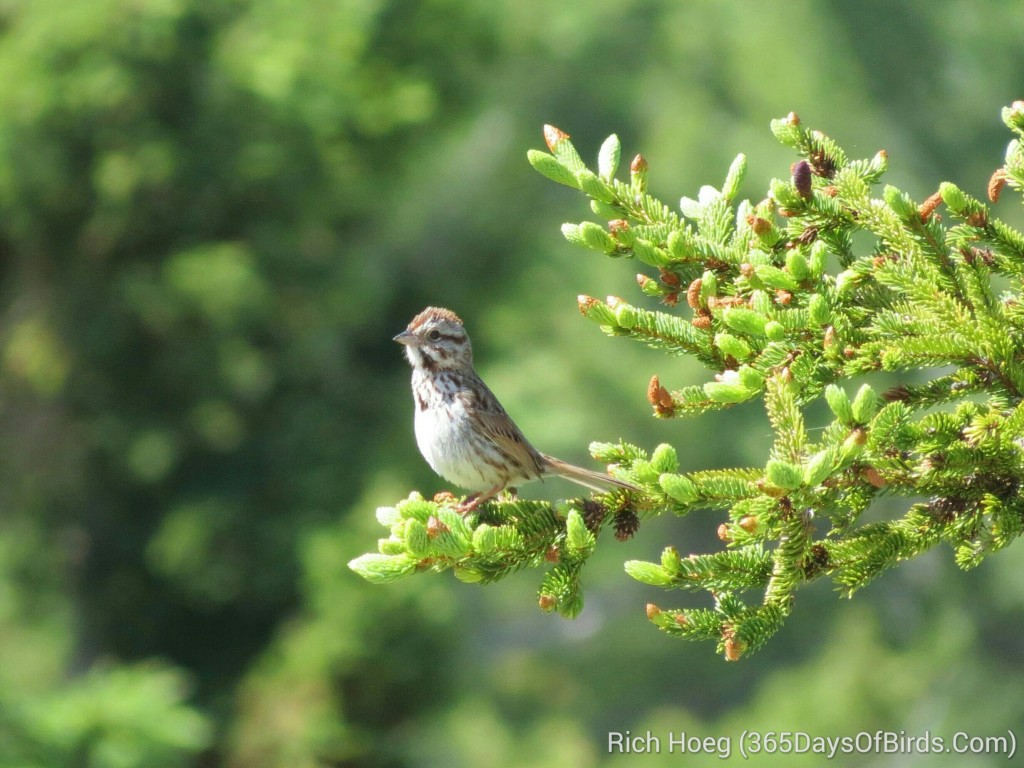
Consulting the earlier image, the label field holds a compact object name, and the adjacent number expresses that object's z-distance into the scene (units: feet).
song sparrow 31.14
